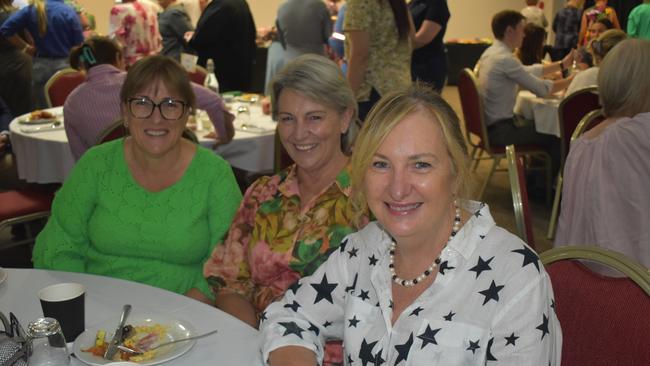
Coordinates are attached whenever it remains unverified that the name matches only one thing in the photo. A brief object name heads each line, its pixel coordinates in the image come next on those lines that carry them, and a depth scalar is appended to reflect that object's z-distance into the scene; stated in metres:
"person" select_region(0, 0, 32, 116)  7.07
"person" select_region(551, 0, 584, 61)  9.82
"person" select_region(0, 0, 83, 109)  6.88
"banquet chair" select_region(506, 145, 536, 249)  2.18
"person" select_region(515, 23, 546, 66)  5.98
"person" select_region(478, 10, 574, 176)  5.13
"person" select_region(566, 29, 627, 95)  4.67
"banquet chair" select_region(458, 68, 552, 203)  4.98
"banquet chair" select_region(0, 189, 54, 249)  3.48
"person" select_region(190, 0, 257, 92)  6.05
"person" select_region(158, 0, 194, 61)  6.89
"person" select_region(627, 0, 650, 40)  6.97
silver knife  1.46
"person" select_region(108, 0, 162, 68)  6.47
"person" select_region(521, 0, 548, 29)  10.02
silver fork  1.47
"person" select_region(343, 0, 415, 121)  4.29
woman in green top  2.17
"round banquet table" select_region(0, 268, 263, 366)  1.50
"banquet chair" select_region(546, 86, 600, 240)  4.30
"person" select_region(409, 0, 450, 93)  5.23
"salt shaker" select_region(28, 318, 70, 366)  1.27
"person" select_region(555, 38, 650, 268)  2.49
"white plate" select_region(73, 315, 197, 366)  1.44
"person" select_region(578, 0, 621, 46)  8.51
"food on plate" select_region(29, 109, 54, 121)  4.37
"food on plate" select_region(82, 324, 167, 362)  1.47
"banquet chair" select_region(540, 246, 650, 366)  1.34
